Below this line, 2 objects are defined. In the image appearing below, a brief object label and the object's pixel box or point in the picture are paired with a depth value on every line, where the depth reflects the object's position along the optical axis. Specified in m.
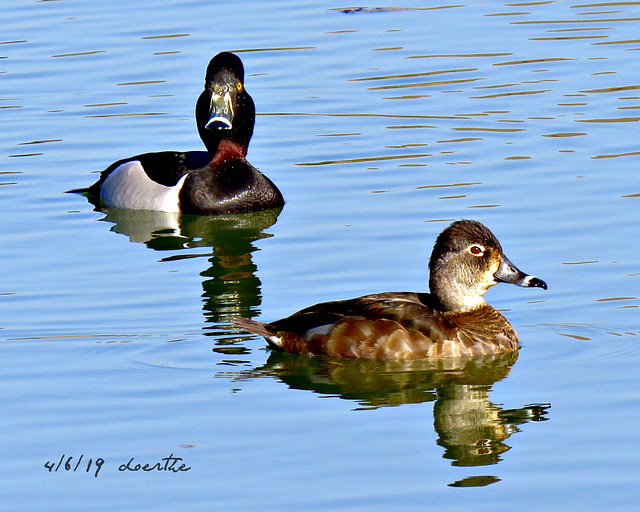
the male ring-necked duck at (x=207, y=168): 27.09
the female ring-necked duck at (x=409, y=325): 17.86
